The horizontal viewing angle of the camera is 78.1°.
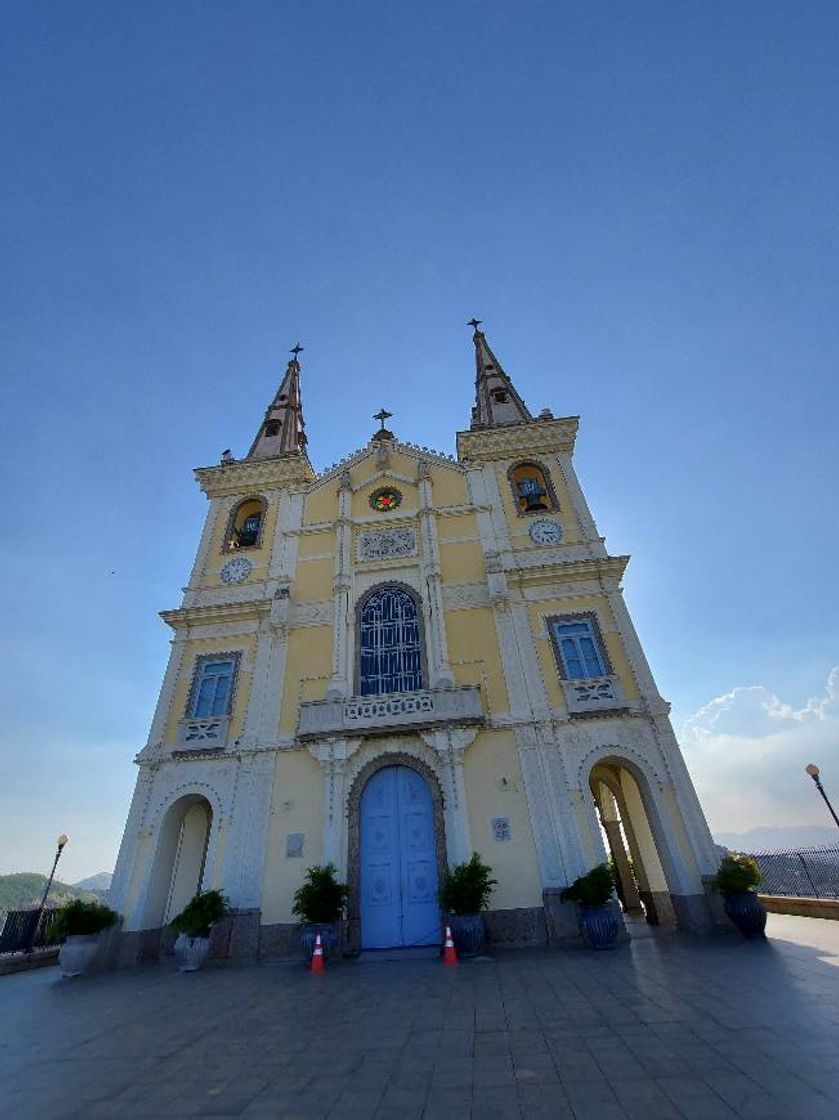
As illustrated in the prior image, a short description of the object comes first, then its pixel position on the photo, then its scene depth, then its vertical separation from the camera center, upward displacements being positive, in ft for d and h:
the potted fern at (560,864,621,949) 35.58 +0.64
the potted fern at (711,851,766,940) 35.32 +0.63
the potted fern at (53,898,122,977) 39.14 +1.98
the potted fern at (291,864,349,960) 38.65 +1.96
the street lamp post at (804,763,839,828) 43.03 +8.36
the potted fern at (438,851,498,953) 36.35 +1.57
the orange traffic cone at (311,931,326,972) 34.83 -1.04
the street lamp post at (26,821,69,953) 45.11 +4.86
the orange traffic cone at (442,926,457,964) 34.17 -1.25
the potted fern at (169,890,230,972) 38.55 +1.55
